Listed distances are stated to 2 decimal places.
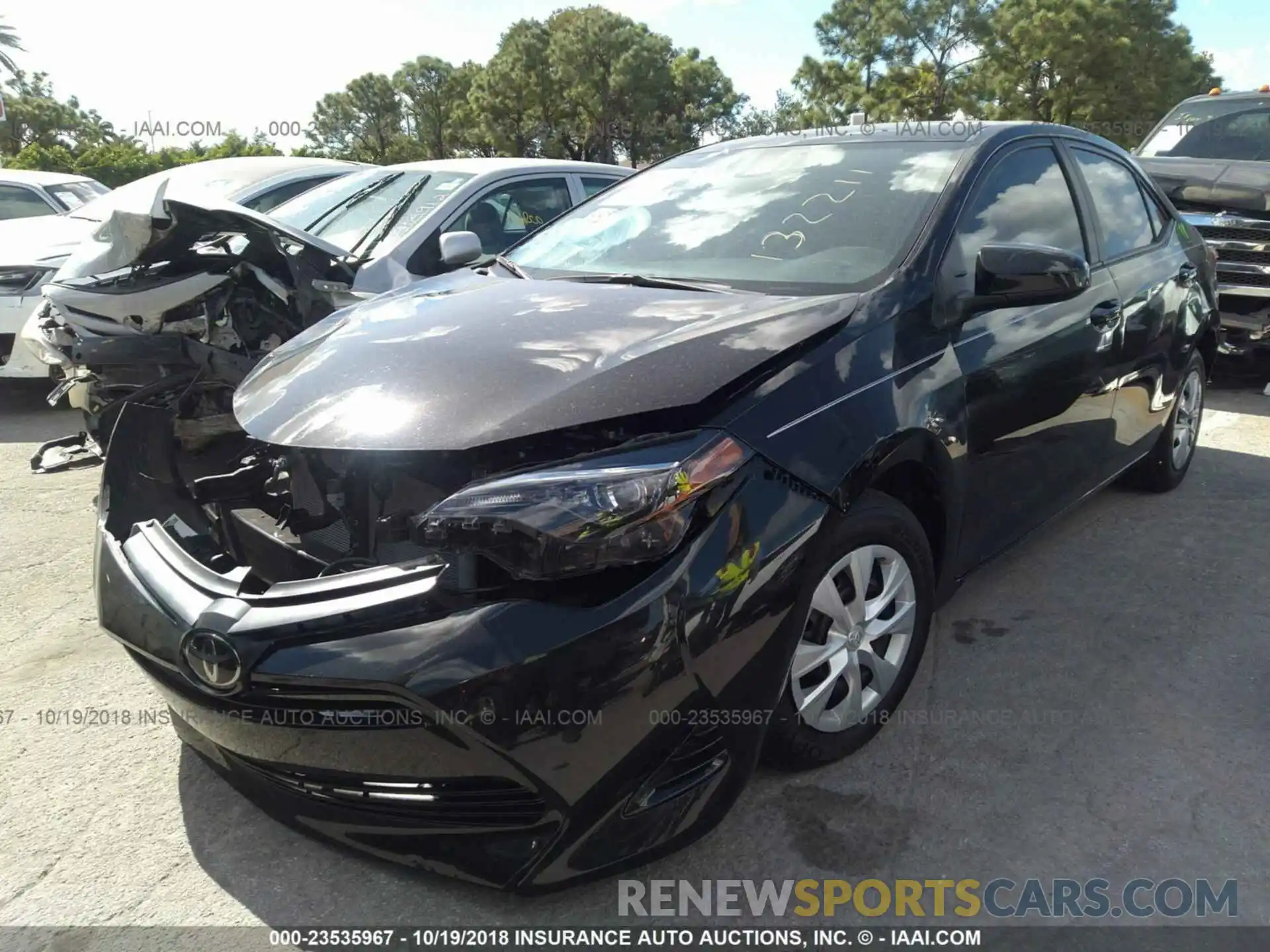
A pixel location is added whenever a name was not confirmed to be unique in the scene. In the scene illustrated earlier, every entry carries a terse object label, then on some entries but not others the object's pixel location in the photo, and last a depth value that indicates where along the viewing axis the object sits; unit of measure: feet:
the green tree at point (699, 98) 135.13
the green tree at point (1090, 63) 85.40
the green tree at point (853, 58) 108.78
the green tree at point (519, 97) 136.05
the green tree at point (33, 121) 156.97
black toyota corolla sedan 6.00
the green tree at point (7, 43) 125.70
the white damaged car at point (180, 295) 13.33
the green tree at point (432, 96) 160.76
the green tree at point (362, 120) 170.09
